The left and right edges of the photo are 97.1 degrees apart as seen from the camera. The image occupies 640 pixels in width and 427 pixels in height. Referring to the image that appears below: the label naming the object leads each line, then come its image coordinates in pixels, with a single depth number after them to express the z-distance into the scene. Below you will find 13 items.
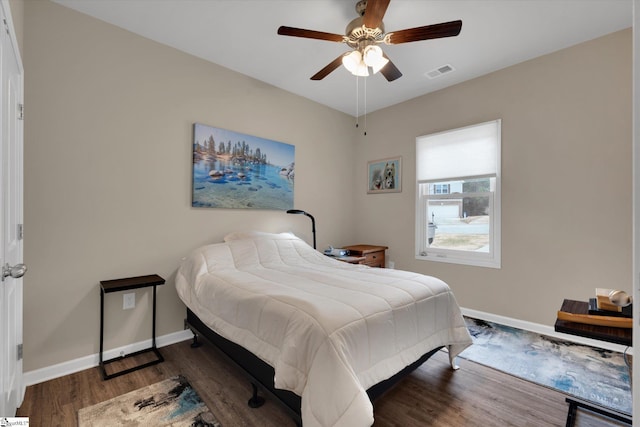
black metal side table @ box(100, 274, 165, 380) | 2.13
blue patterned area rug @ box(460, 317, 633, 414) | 1.92
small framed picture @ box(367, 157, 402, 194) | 4.00
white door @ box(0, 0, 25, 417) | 1.29
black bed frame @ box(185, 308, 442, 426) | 1.46
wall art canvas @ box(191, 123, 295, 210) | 2.87
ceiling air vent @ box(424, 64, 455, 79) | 3.03
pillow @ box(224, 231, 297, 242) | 2.95
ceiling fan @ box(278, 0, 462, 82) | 1.79
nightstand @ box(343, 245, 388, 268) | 3.69
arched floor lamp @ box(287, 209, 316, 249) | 3.23
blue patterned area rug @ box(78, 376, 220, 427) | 1.63
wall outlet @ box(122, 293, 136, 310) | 2.43
